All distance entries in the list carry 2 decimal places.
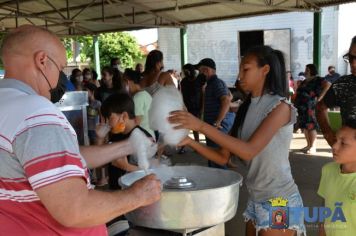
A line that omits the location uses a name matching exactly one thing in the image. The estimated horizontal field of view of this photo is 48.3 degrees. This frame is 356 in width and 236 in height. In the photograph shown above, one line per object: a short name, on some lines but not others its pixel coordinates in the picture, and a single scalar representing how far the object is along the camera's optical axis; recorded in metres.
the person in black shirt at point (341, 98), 2.19
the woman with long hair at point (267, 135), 1.71
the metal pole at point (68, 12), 8.10
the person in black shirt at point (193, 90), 6.70
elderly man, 0.97
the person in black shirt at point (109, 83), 5.62
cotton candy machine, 1.30
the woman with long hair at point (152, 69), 4.41
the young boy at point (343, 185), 1.57
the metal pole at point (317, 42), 7.65
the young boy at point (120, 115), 2.55
